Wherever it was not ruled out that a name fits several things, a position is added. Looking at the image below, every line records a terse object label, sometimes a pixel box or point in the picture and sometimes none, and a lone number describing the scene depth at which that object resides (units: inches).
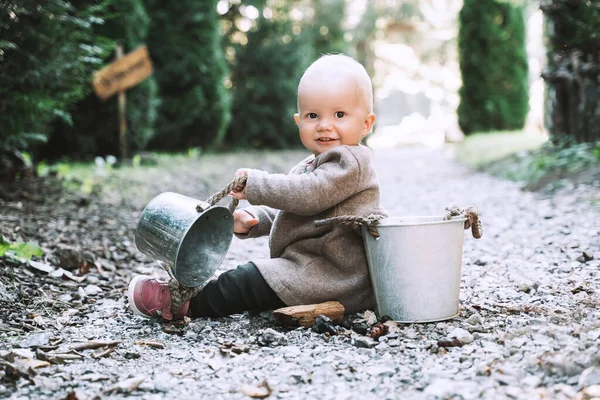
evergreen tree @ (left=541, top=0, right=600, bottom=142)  232.4
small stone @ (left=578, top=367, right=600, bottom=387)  61.6
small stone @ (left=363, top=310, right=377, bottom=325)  91.1
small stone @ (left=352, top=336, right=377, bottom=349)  80.5
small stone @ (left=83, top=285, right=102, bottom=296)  113.7
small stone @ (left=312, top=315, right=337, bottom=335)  87.0
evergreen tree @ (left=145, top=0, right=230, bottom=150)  398.0
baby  92.5
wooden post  307.3
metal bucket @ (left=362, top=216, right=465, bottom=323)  87.6
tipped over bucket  88.3
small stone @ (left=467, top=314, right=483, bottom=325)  87.7
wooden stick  89.7
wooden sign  283.1
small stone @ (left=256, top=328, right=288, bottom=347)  83.7
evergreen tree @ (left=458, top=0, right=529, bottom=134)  507.2
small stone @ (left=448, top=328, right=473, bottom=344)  79.0
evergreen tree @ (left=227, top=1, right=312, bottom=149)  524.7
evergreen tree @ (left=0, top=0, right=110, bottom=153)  169.9
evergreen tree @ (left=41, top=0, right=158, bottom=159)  315.0
